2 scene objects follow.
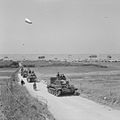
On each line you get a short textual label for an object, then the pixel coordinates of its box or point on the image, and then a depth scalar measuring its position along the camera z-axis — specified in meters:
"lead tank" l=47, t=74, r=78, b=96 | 27.27
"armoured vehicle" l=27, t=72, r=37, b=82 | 45.14
